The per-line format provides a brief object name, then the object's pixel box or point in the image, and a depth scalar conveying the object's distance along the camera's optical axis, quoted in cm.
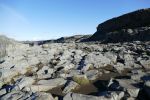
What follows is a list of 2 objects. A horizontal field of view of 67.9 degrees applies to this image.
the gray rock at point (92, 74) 742
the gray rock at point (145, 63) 863
